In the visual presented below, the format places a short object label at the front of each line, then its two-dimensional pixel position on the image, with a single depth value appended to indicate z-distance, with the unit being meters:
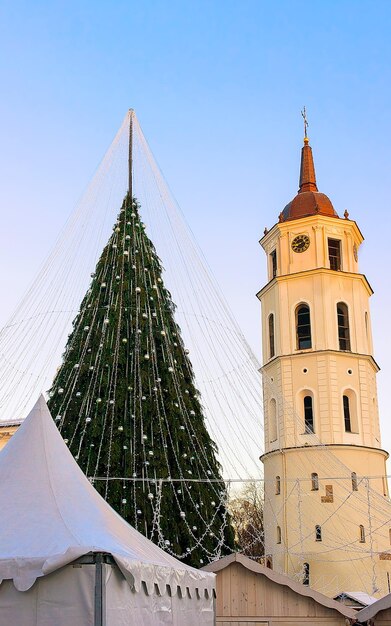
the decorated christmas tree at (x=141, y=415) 20.69
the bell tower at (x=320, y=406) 34.09
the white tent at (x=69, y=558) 9.53
